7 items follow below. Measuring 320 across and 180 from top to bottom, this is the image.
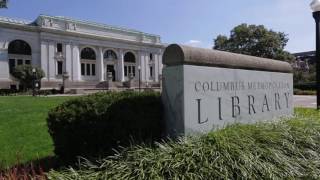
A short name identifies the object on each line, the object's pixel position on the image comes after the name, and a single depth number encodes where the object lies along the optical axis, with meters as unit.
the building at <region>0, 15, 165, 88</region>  35.98
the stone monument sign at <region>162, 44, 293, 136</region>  2.90
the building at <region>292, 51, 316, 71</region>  45.40
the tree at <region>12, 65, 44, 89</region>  32.24
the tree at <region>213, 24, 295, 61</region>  40.58
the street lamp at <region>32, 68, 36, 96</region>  31.54
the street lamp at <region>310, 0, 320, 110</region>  6.60
